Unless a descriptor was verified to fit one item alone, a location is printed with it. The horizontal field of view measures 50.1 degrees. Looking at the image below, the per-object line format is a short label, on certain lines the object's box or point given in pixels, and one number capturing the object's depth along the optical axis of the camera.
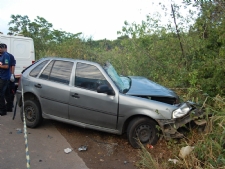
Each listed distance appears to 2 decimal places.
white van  9.24
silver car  4.55
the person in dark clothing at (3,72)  6.18
